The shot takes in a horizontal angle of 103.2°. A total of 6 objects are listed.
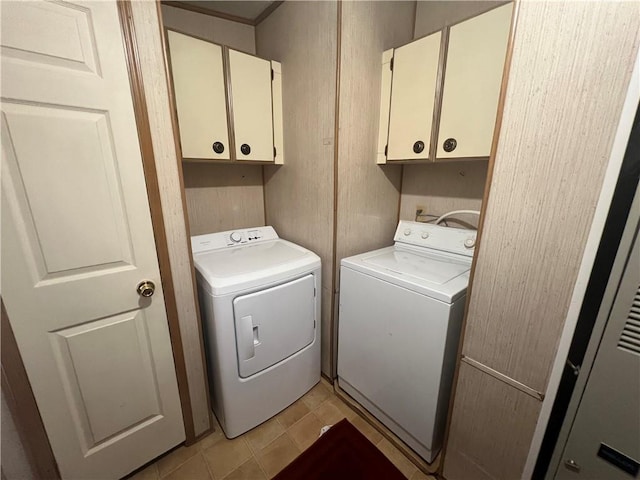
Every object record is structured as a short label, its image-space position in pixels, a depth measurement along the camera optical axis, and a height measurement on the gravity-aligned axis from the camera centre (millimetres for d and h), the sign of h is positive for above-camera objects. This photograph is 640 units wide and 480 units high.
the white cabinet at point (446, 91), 1210 +459
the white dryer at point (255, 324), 1324 -819
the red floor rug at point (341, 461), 1294 -1476
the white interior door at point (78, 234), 844 -218
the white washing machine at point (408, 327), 1193 -767
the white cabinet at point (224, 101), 1496 +475
